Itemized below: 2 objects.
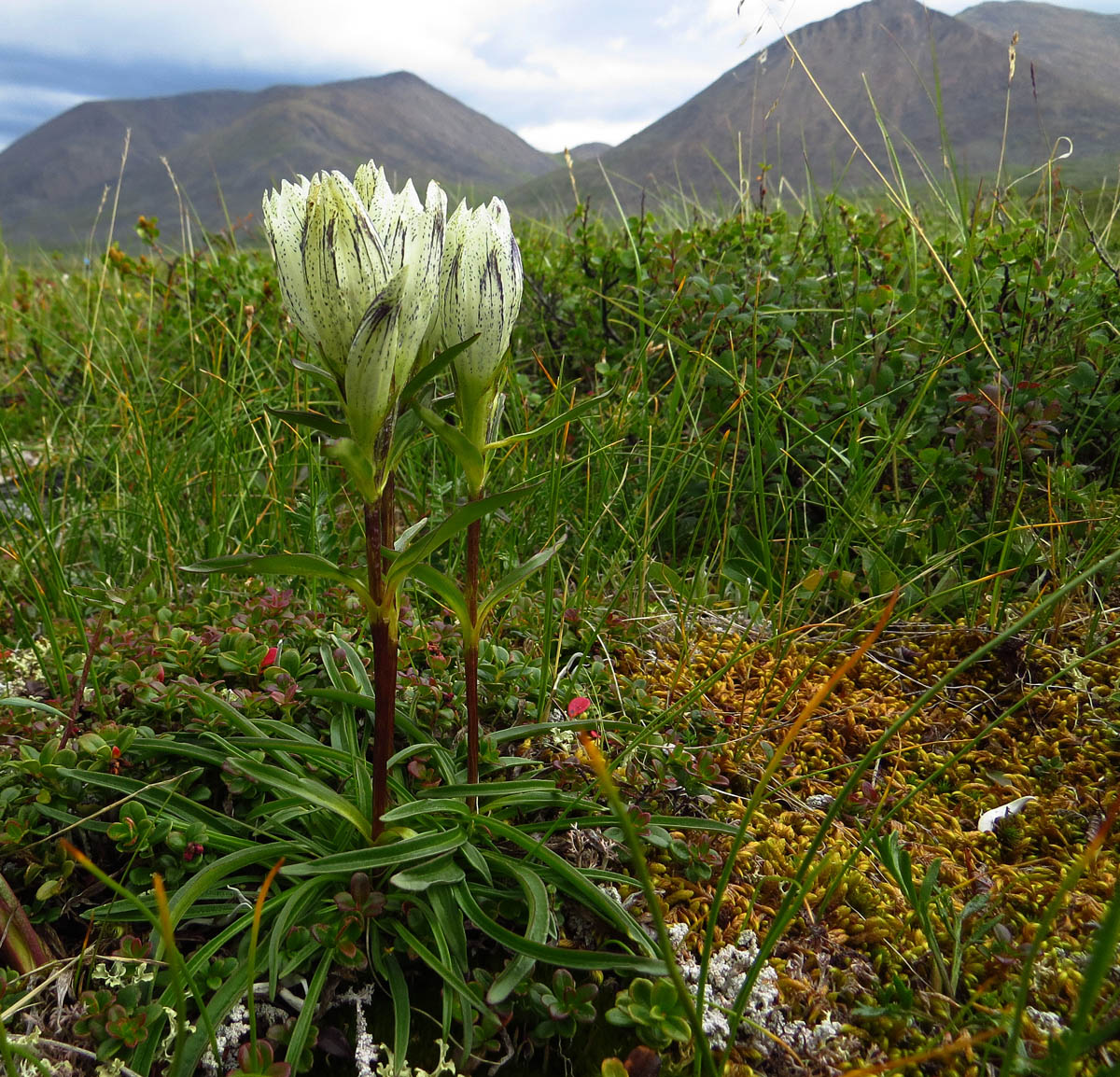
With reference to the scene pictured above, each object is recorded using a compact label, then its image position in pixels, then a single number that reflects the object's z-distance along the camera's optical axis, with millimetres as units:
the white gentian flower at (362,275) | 154
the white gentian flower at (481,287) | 174
